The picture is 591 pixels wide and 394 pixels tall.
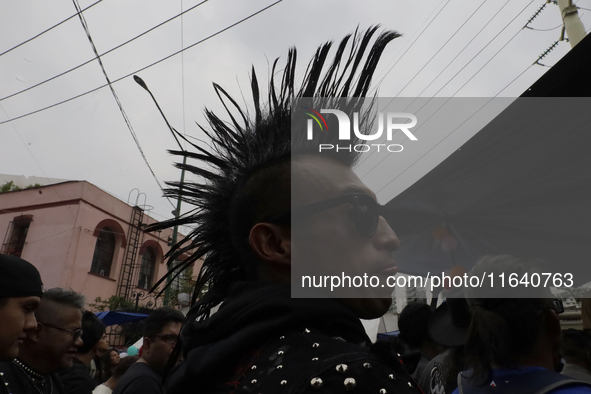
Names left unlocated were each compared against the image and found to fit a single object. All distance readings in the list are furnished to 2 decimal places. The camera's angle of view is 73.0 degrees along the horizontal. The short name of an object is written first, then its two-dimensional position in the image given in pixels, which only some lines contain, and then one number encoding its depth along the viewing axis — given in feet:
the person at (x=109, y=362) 18.31
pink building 50.14
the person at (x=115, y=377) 13.55
